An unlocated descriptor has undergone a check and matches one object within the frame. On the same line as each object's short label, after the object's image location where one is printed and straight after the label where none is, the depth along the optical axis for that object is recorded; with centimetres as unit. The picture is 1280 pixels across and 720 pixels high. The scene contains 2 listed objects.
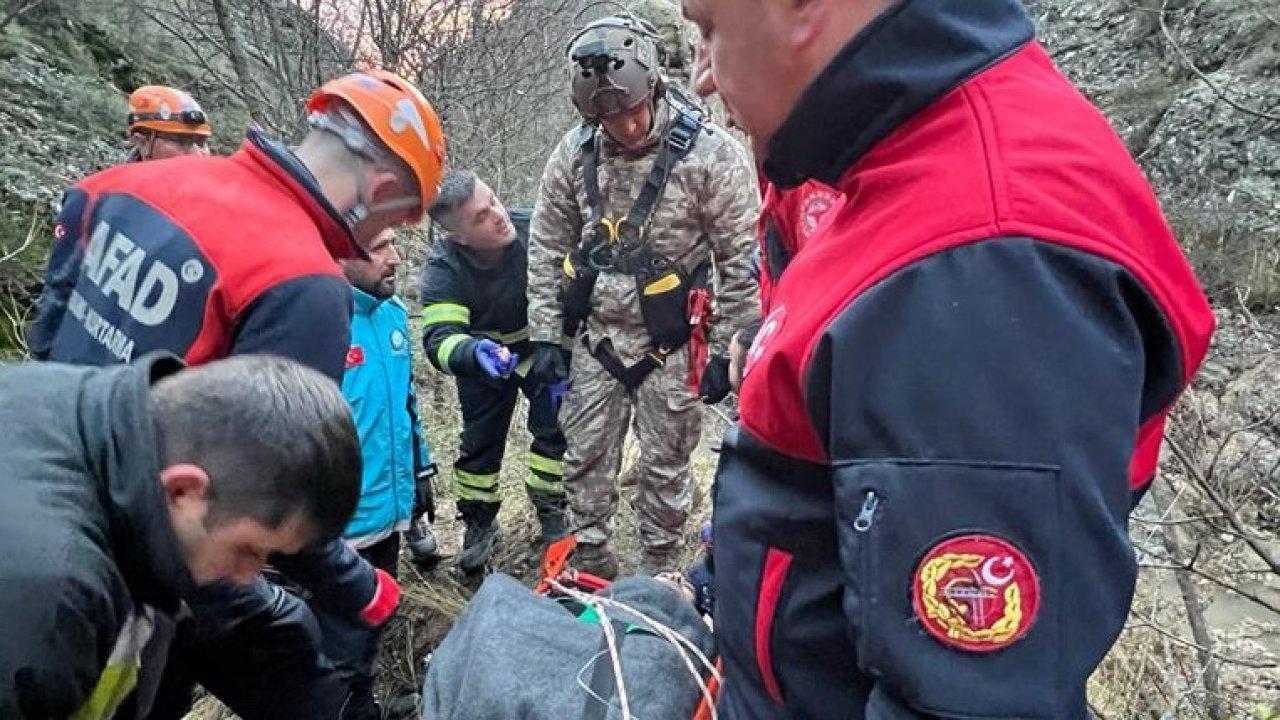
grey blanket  155
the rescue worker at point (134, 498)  118
